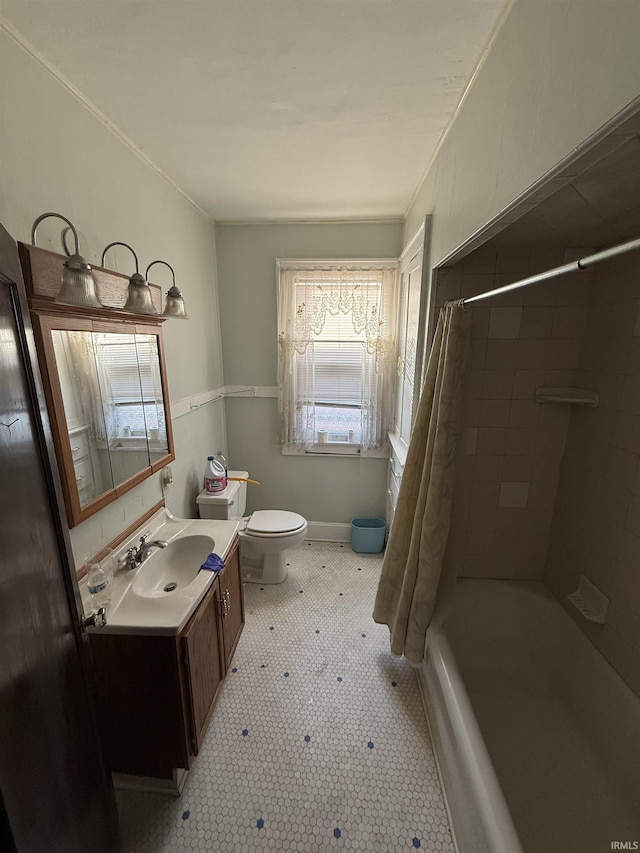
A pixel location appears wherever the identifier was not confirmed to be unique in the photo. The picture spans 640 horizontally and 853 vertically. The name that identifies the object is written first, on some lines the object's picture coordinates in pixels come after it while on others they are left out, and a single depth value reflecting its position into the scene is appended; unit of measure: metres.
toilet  2.27
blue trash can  2.77
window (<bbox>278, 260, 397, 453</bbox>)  2.55
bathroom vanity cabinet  1.20
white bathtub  1.08
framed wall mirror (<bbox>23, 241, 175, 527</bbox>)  1.15
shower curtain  1.38
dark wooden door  0.66
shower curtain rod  0.57
